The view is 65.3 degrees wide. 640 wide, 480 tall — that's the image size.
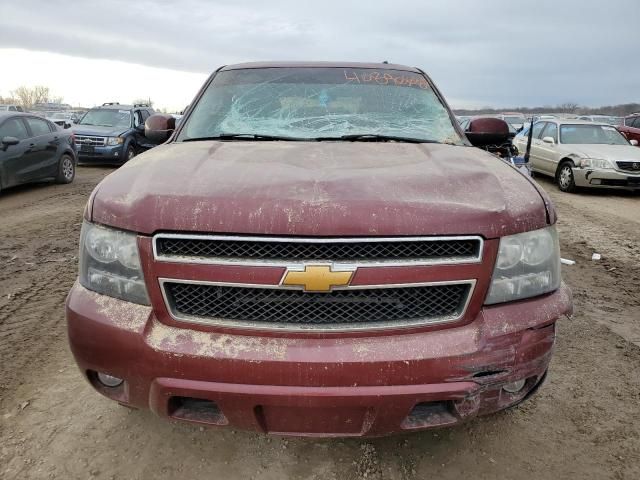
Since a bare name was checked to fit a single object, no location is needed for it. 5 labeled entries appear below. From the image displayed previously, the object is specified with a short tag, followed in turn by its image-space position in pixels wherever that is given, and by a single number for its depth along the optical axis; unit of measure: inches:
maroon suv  69.3
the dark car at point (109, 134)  551.8
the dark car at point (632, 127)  605.5
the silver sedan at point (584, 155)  416.2
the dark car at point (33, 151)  358.0
